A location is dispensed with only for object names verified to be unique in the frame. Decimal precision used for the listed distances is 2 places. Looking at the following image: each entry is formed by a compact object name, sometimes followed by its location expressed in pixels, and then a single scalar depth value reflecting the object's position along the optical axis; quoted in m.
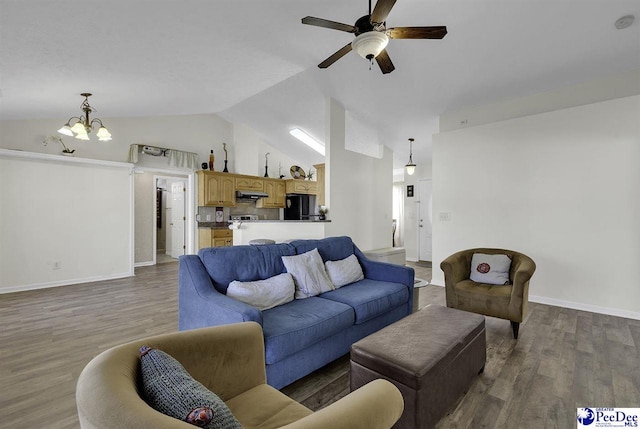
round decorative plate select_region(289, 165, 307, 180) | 7.90
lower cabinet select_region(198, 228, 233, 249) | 6.41
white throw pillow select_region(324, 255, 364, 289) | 2.83
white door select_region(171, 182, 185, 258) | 7.42
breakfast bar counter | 4.61
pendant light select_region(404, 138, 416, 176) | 5.93
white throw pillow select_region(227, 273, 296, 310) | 2.12
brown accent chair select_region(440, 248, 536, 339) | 2.70
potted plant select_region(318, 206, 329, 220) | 4.68
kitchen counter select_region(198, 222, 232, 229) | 6.66
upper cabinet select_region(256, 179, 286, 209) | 7.45
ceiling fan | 2.17
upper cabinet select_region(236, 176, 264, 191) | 6.96
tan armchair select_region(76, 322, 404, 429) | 0.71
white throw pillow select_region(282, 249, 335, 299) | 2.51
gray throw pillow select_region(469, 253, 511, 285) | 3.09
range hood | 7.04
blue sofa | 1.81
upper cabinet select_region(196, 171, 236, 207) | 6.45
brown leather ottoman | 1.47
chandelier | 3.60
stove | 7.09
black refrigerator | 7.48
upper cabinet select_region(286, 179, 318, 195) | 7.83
